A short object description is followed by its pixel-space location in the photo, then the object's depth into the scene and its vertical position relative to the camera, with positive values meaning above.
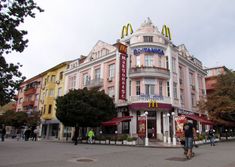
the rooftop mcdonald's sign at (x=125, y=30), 33.09 +14.84
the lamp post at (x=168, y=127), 23.91 +0.47
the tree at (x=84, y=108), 25.06 +2.52
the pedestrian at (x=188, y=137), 10.62 -0.25
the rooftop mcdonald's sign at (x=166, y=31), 33.05 +14.61
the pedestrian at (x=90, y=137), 24.86 -0.76
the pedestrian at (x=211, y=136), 20.81 -0.36
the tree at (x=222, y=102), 27.52 +3.79
